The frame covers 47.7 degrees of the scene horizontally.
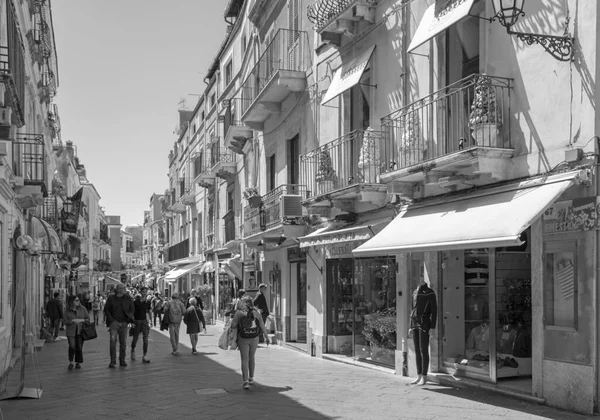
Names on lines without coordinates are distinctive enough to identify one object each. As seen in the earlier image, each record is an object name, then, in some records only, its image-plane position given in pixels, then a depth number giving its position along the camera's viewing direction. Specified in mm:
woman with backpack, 10453
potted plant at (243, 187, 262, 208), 19438
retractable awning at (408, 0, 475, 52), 9094
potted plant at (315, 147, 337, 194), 14211
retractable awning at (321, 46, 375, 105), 12844
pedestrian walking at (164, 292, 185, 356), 16188
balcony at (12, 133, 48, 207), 14336
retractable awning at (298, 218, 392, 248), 11797
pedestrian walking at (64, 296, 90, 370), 13852
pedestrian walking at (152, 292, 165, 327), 26862
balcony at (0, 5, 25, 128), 10312
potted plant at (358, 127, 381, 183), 12398
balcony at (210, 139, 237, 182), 26391
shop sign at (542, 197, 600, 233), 7660
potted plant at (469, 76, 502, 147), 8945
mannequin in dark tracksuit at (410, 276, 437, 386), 10281
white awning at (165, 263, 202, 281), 33281
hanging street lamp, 7867
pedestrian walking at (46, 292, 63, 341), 20672
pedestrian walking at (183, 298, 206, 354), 16359
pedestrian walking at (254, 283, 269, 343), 17531
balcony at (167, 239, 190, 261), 39112
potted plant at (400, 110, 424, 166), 10828
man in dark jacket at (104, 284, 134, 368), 13891
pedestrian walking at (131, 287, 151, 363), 15172
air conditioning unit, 16016
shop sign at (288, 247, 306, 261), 16688
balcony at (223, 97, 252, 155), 22828
